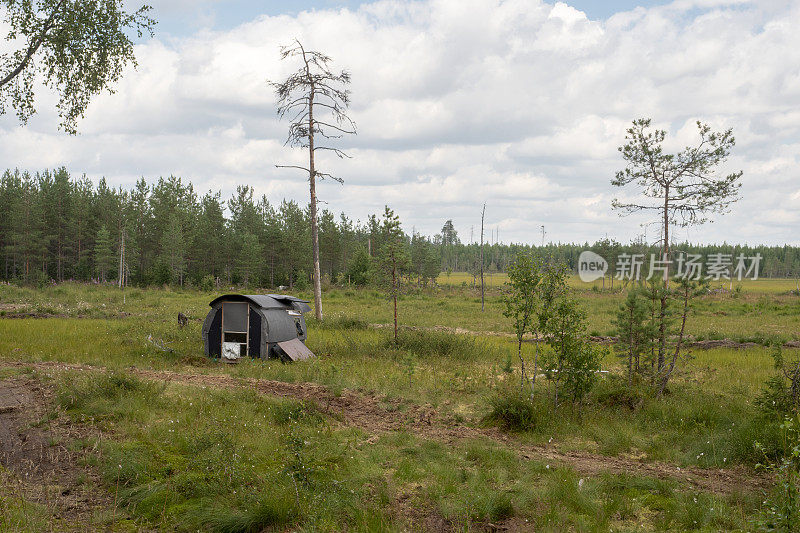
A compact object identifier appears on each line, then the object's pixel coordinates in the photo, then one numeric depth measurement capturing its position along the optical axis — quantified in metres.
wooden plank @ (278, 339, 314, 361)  17.48
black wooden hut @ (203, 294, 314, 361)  17.56
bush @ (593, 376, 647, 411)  11.67
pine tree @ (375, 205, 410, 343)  18.70
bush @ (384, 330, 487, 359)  18.78
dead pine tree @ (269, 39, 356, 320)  27.22
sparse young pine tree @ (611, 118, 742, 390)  17.62
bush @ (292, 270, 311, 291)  58.88
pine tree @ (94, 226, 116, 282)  60.97
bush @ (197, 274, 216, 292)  56.22
